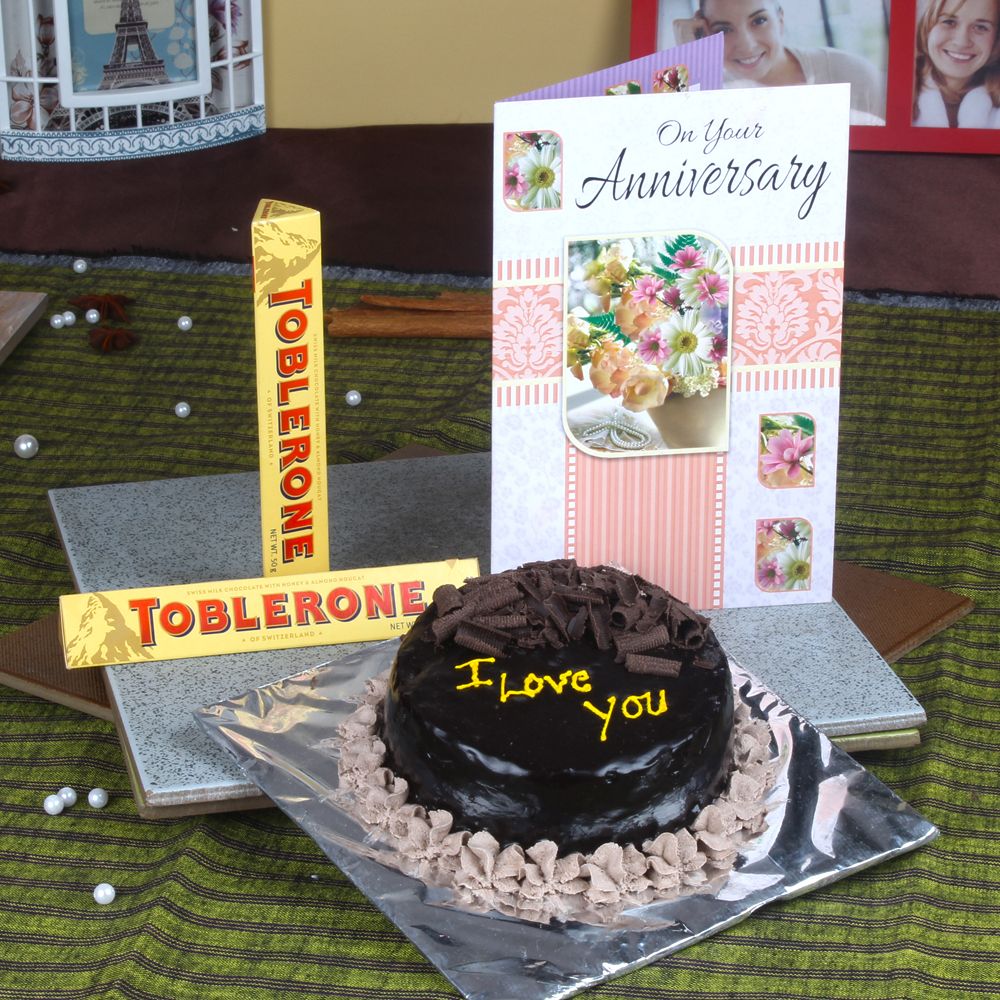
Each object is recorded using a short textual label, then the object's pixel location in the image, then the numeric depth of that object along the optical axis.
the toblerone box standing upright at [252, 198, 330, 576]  1.57
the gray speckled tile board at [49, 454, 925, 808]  1.52
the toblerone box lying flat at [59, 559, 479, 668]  1.61
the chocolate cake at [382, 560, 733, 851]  1.30
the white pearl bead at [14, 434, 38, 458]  2.32
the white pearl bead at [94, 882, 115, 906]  1.38
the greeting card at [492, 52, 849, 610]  1.57
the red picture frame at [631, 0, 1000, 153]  2.80
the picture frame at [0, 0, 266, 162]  2.91
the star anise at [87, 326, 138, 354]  2.64
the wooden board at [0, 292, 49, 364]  2.61
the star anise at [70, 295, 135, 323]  2.71
